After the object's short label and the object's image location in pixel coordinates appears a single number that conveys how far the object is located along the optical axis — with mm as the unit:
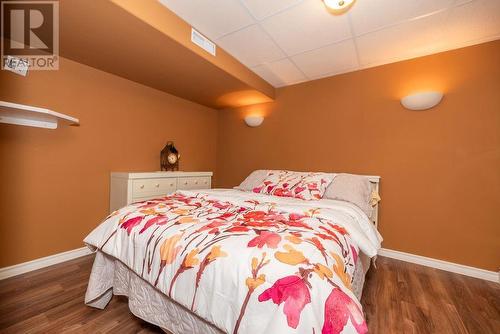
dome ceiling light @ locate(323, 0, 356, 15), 1478
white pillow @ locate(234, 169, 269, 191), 2496
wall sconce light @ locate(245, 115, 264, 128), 3189
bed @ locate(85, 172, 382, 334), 674
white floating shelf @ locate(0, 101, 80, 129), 1444
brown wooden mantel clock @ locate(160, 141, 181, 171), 2836
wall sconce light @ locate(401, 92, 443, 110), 2020
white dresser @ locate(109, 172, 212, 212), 2188
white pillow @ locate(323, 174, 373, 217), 1936
